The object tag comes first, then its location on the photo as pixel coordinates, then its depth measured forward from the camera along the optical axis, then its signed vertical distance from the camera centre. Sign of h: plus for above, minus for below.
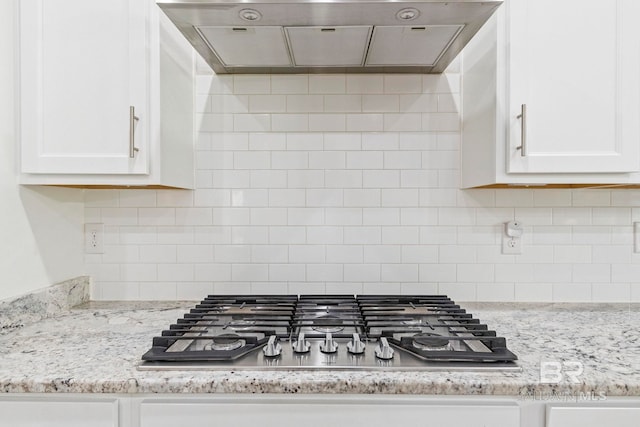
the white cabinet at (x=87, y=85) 1.34 +0.43
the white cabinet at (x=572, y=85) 1.34 +0.43
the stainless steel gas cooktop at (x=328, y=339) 1.01 -0.35
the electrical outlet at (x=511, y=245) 1.71 -0.13
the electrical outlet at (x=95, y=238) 1.73 -0.11
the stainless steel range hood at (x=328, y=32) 1.14 +0.59
